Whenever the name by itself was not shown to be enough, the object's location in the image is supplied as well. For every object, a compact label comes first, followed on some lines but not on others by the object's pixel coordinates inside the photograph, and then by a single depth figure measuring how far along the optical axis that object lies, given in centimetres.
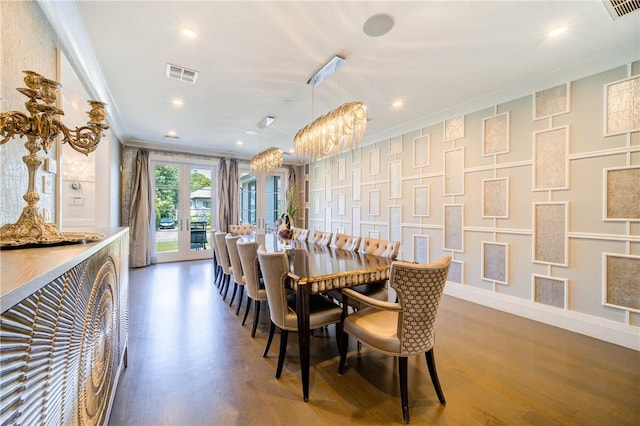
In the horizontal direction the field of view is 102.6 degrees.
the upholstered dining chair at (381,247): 278
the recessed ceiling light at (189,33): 227
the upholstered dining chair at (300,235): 458
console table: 54
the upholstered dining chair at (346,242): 334
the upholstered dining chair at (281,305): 201
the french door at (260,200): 737
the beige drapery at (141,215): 576
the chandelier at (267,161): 457
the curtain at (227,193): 673
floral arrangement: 365
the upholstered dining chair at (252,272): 259
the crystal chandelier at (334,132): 258
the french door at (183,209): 625
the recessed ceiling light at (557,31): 227
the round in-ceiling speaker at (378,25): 211
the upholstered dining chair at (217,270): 431
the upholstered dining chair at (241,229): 521
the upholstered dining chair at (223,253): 367
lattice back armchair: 158
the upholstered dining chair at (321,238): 388
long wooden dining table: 187
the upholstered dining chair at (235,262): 314
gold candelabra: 111
